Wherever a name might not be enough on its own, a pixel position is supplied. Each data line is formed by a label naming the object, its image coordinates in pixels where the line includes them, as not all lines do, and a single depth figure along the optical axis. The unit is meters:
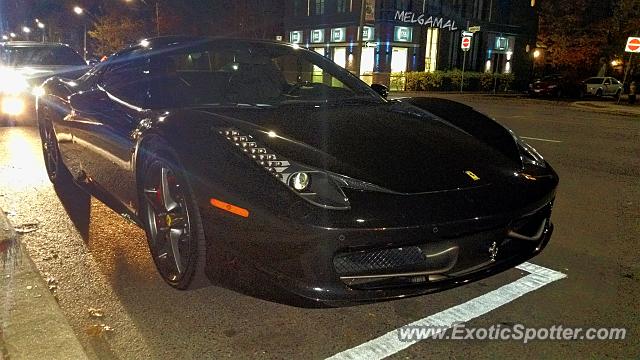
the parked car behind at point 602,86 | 29.08
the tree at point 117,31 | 38.84
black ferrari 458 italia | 2.15
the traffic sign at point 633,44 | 19.24
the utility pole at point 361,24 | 17.81
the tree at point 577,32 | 33.97
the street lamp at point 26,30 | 72.41
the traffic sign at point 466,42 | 27.87
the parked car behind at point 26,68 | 8.27
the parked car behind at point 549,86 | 27.50
